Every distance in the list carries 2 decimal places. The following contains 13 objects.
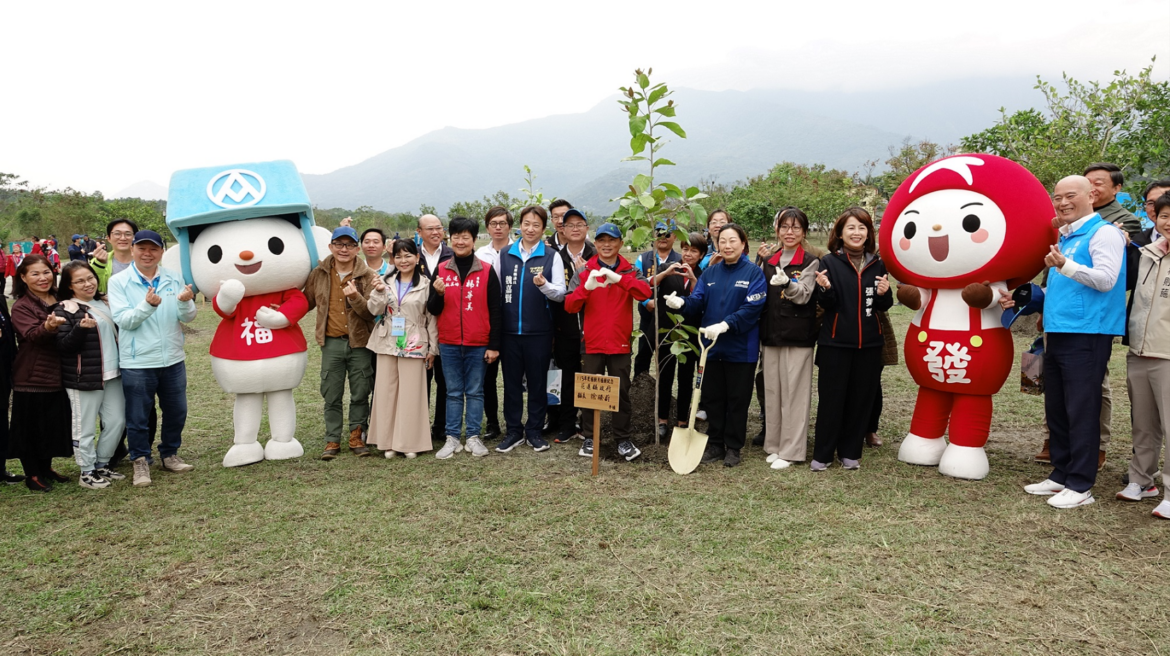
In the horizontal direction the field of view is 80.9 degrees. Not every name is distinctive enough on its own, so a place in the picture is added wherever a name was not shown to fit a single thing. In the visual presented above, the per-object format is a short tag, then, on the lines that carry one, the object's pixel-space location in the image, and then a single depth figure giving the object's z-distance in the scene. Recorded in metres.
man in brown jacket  5.51
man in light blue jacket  4.84
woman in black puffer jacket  4.68
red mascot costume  4.54
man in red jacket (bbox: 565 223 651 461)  5.21
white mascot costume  5.14
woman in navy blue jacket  5.07
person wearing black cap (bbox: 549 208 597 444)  5.78
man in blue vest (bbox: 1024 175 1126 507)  4.17
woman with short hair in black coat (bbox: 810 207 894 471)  4.95
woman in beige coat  5.43
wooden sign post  4.87
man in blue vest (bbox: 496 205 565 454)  5.53
